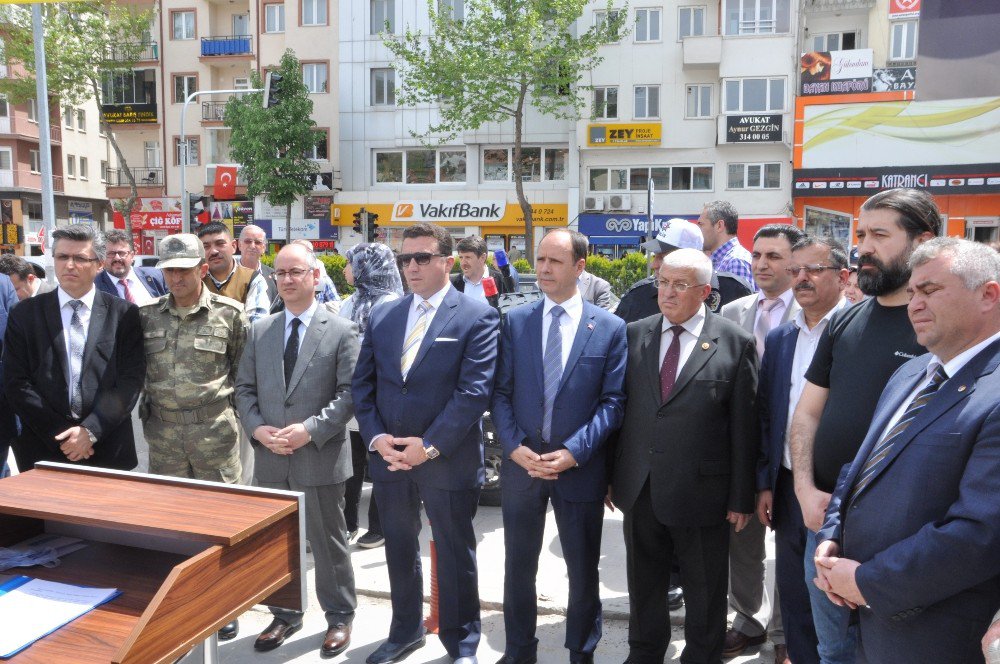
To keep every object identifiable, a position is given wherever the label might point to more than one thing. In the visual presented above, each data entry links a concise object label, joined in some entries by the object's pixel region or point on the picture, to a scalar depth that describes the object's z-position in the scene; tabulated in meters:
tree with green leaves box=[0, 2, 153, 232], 28.80
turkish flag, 32.62
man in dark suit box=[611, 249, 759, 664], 3.52
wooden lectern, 2.13
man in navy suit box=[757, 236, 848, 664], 3.42
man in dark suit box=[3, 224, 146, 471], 4.15
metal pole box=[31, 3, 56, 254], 11.68
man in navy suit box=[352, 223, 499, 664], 3.85
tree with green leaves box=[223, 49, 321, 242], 29.19
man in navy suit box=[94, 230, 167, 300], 6.28
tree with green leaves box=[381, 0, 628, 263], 25.97
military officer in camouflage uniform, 4.18
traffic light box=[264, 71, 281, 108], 22.23
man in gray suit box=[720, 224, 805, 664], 4.11
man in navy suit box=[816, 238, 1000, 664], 2.12
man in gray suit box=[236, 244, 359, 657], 4.05
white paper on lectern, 2.16
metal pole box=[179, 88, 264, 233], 26.00
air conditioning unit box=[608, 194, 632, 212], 29.56
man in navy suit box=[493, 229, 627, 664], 3.72
